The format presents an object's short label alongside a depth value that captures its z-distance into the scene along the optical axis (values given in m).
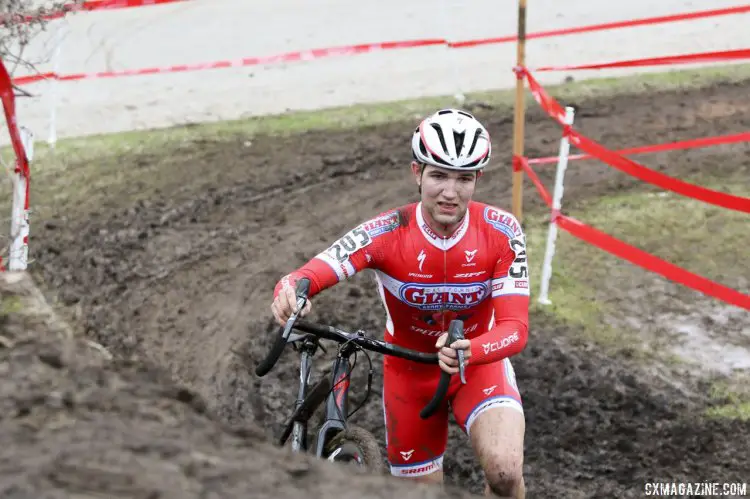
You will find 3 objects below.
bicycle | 8.62
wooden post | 16.58
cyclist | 9.48
